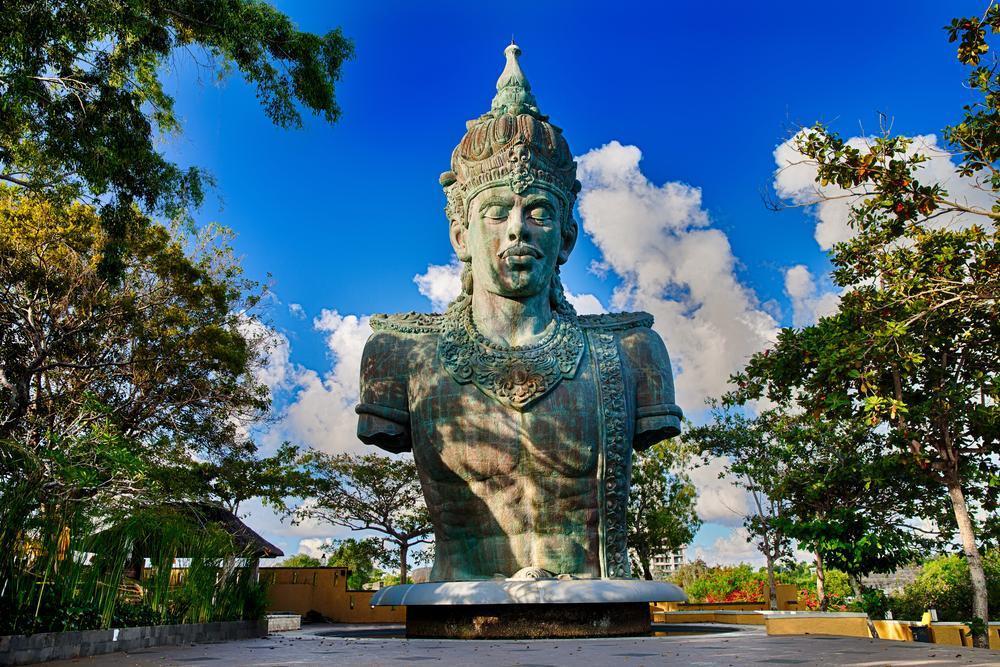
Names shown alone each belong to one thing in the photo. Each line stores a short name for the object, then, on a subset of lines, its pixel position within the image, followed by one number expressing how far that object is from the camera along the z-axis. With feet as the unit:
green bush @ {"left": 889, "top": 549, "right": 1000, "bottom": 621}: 69.82
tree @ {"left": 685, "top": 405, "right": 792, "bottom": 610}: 69.77
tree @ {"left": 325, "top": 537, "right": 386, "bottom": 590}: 95.86
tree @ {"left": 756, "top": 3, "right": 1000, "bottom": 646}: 27.55
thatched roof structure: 47.29
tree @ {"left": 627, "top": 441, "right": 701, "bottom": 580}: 78.84
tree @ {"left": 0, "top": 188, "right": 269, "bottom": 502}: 48.80
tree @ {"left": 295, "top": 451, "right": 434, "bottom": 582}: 89.97
